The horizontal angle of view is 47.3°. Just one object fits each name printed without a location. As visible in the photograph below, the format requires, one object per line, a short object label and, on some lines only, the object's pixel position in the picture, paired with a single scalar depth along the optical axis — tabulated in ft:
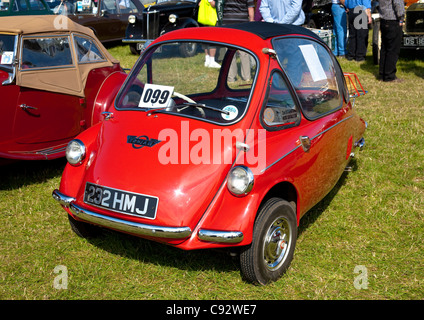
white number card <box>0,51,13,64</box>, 17.94
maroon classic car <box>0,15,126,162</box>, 17.46
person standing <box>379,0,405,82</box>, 29.32
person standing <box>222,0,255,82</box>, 30.19
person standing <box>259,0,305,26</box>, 24.81
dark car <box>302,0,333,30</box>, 44.27
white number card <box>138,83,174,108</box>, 12.96
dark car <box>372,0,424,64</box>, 33.73
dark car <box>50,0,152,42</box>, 44.16
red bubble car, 10.73
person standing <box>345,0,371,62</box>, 35.29
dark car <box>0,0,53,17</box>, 37.45
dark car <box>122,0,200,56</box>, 39.68
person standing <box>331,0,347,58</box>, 37.27
